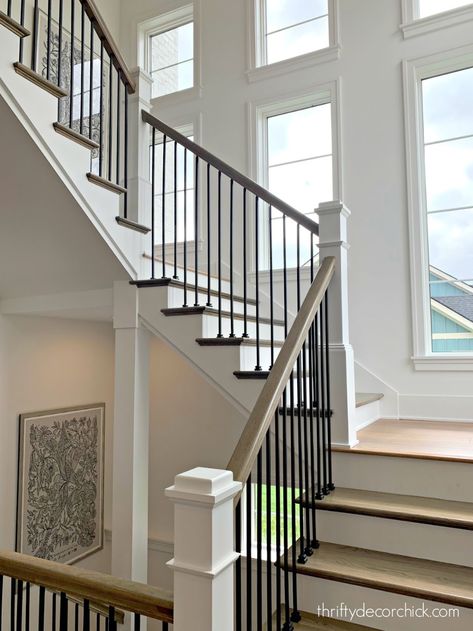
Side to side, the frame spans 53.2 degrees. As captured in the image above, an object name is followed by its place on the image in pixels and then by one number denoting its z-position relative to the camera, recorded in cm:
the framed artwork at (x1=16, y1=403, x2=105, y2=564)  364
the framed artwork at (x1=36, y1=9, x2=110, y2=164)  448
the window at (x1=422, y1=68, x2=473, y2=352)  352
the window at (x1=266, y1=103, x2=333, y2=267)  410
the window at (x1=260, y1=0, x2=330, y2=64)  420
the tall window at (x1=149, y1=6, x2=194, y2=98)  496
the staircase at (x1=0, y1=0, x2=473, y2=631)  170
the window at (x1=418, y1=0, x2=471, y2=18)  364
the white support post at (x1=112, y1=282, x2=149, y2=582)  279
